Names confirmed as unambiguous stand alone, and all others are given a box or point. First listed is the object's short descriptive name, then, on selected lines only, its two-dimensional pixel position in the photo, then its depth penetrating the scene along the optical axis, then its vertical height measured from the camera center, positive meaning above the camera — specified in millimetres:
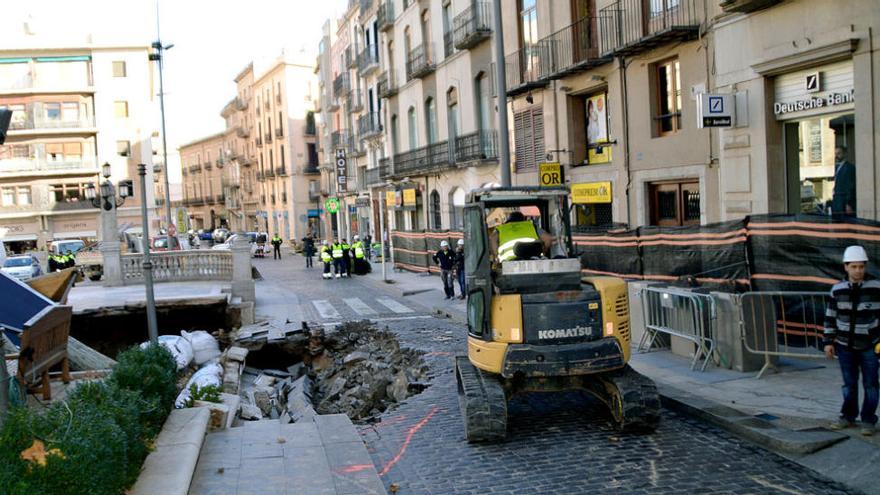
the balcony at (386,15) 39844 +10388
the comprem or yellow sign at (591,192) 20516 +400
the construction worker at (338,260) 32875 -1670
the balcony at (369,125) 47050 +5755
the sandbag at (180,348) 14398 -2246
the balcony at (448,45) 31836 +6913
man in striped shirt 7211 -1288
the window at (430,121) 35750 +4325
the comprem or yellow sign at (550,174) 18312 +841
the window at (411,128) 38719 +4431
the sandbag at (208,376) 12516 -2456
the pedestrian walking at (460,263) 22047 -1389
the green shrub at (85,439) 4906 -1458
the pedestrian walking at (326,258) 32875 -1557
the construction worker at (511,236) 8914 -284
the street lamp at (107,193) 15805 +896
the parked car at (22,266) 32250 -1256
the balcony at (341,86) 54875 +9584
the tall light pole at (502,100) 15789 +2267
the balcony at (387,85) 40897 +7062
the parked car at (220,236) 65562 -808
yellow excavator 8016 -1320
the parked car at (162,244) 42425 -826
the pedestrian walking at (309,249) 41031 -1419
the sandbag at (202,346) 15633 -2405
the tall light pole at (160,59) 32566 +7133
